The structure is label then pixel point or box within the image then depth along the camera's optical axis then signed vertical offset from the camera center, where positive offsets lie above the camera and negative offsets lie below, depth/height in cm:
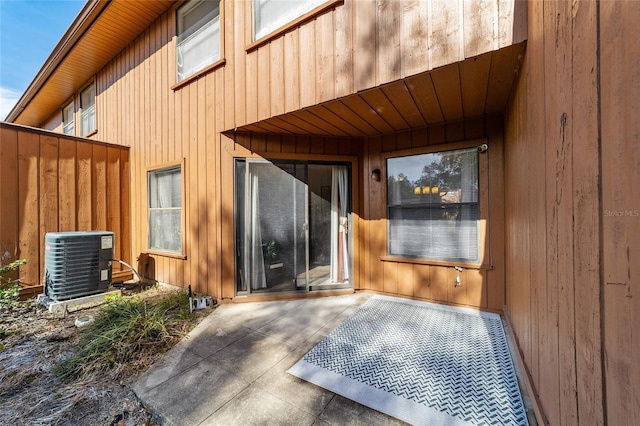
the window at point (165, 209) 417 +11
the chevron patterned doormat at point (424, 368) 163 -123
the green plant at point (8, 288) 311 -90
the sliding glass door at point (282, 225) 360 -16
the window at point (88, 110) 626 +267
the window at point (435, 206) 317 +8
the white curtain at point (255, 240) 362 -36
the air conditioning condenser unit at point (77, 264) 332 -63
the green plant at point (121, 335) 211 -115
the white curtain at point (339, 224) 388 -16
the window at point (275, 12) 280 +232
